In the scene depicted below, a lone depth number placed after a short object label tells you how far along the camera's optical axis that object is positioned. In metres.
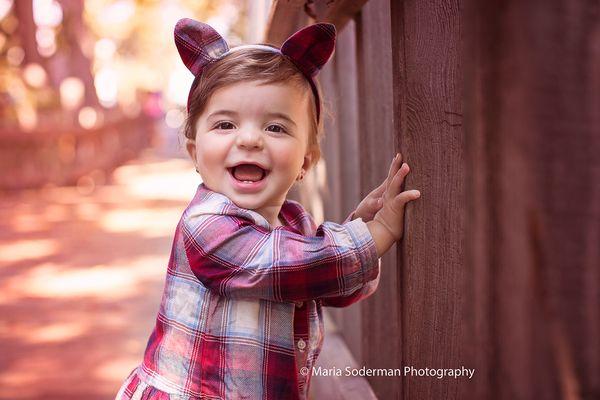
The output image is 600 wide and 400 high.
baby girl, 1.48
